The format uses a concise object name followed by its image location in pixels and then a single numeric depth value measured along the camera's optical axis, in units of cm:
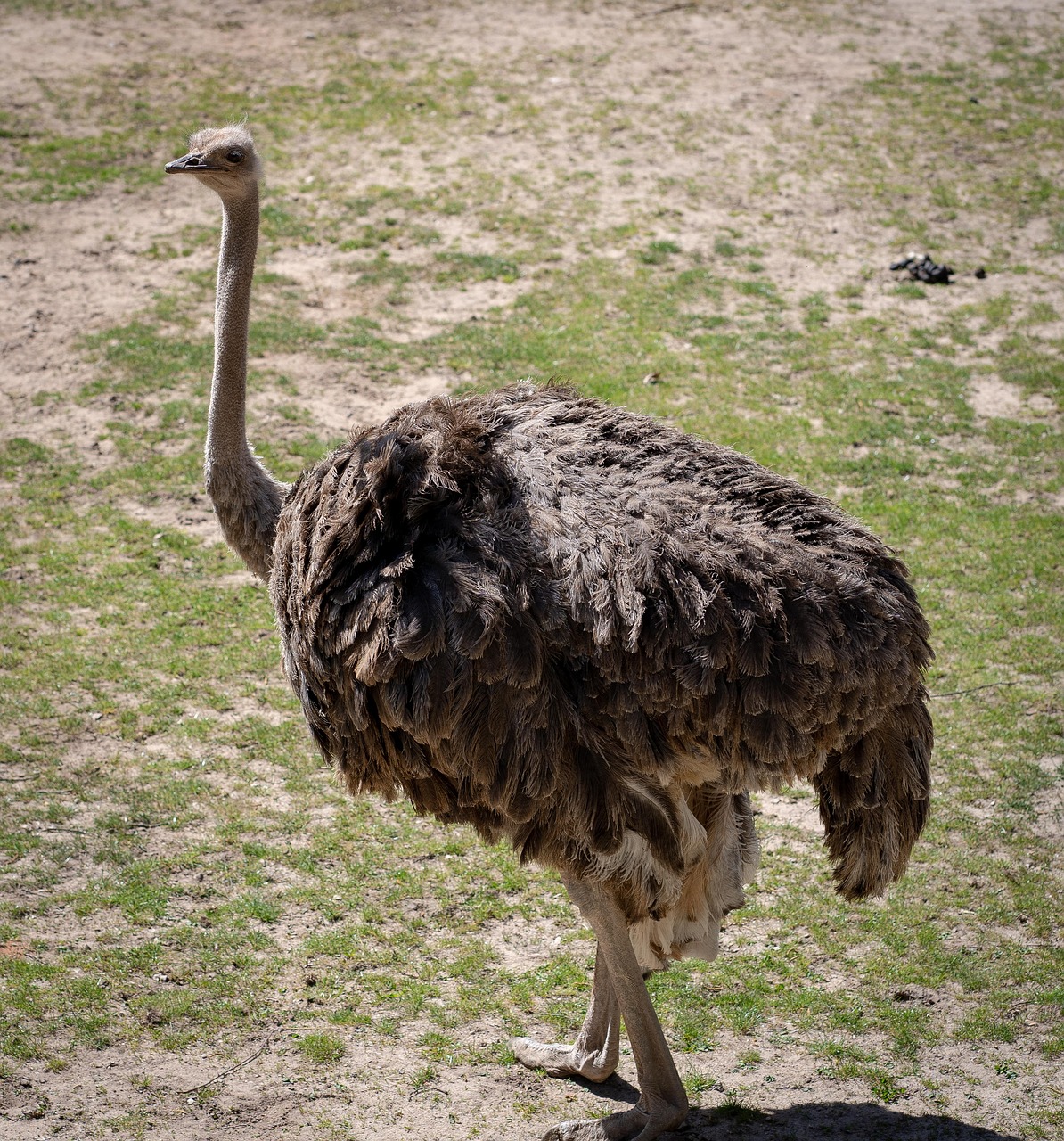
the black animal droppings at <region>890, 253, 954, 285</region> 2069
